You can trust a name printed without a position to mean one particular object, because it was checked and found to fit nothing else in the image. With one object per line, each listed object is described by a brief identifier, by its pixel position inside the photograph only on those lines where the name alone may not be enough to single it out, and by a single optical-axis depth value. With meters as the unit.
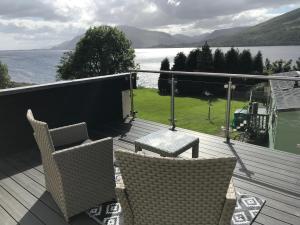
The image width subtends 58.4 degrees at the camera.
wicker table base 2.99
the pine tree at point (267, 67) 31.33
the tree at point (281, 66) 33.06
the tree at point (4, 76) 39.42
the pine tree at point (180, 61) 30.48
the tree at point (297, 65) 32.36
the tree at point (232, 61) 30.19
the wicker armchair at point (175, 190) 1.56
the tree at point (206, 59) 29.61
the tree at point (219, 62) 30.41
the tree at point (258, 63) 30.81
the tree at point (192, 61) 30.29
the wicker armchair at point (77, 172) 2.47
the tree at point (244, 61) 30.34
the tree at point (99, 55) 29.25
